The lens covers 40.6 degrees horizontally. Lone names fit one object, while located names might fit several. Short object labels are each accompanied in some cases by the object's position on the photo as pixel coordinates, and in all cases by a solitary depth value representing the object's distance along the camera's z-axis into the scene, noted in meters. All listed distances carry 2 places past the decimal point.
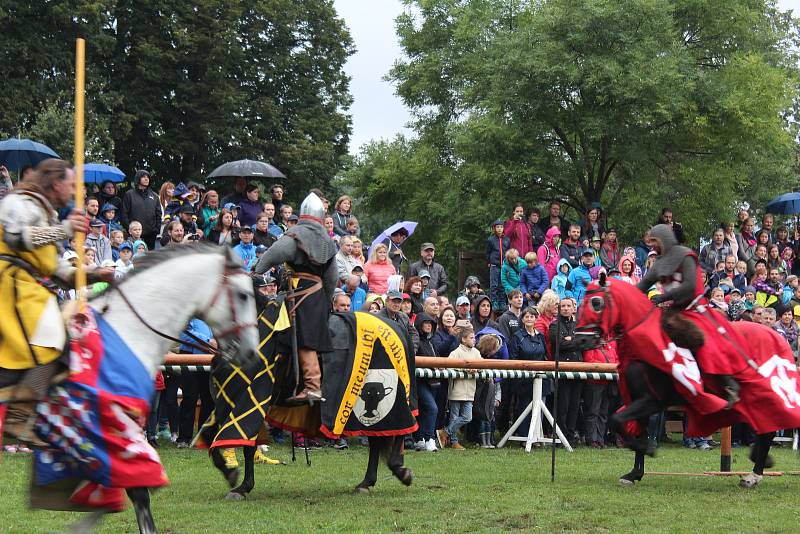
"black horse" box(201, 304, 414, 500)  9.37
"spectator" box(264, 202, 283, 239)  16.05
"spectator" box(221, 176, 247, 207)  17.39
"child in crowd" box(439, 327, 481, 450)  14.42
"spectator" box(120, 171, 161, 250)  16.50
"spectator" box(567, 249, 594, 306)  17.84
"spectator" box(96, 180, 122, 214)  16.53
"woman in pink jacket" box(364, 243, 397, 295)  15.91
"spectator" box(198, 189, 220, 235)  16.42
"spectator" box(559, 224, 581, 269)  18.91
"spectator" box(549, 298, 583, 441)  15.19
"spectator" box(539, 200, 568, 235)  20.11
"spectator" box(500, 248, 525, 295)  18.27
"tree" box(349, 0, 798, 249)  24.12
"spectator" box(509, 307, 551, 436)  15.23
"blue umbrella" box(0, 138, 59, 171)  16.98
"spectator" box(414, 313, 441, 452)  13.91
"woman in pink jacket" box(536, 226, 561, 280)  18.64
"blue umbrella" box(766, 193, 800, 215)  23.84
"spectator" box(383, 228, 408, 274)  17.30
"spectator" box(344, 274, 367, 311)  14.77
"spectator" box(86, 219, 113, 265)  14.16
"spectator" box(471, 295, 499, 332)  15.99
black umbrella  17.44
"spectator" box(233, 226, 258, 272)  14.93
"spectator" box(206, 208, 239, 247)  15.42
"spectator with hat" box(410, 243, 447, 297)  17.22
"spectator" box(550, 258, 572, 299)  17.84
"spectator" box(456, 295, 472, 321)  15.85
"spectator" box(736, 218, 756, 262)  21.63
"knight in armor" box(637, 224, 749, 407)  10.41
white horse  6.55
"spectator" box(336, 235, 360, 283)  15.43
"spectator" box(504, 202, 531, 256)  19.47
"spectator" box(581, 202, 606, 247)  20.44
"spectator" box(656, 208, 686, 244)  20.95
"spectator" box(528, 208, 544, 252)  19.88
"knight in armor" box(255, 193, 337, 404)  9.55
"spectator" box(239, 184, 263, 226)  16.92
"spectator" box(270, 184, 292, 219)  17.22
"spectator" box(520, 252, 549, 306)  17.97
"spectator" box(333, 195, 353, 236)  17.27
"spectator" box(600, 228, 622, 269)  19.80
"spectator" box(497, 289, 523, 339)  15.75
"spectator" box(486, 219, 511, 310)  18.58
